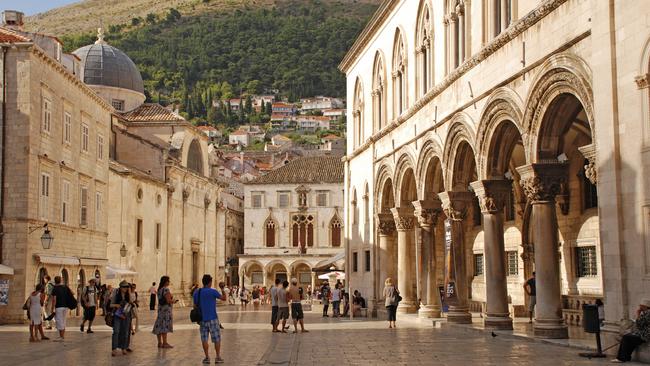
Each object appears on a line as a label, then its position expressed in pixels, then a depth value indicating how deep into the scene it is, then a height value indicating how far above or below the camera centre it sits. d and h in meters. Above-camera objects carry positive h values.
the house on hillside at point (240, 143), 194.26 +27.45
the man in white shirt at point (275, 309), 27.44 -1.20
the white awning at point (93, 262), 38.00 +0.44
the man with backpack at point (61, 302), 23.55 -0.80
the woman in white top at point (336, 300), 39.66 -1.37
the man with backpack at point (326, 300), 41.50 -1.45
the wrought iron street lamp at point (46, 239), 31.27 +1.14
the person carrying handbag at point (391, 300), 28.44 -1.00
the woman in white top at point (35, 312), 23.02 -1.01
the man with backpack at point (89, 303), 27.08 -0.95
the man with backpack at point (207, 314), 16.64 -0.81
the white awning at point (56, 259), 32.84 +0.48
